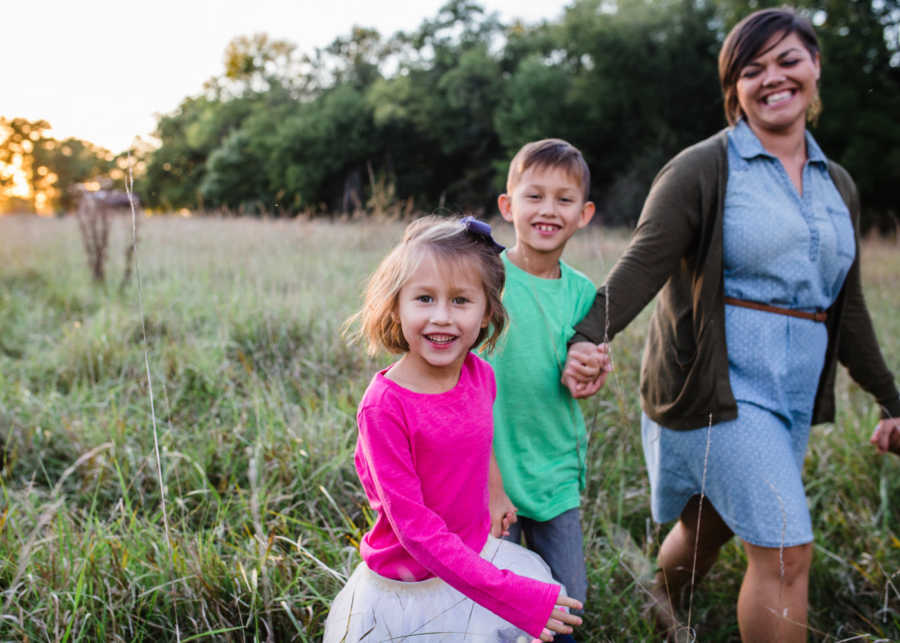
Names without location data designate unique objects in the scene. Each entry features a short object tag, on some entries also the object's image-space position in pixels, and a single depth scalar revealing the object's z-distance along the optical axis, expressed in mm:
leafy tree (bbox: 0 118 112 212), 40125
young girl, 1268
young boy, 1854
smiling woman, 1927
